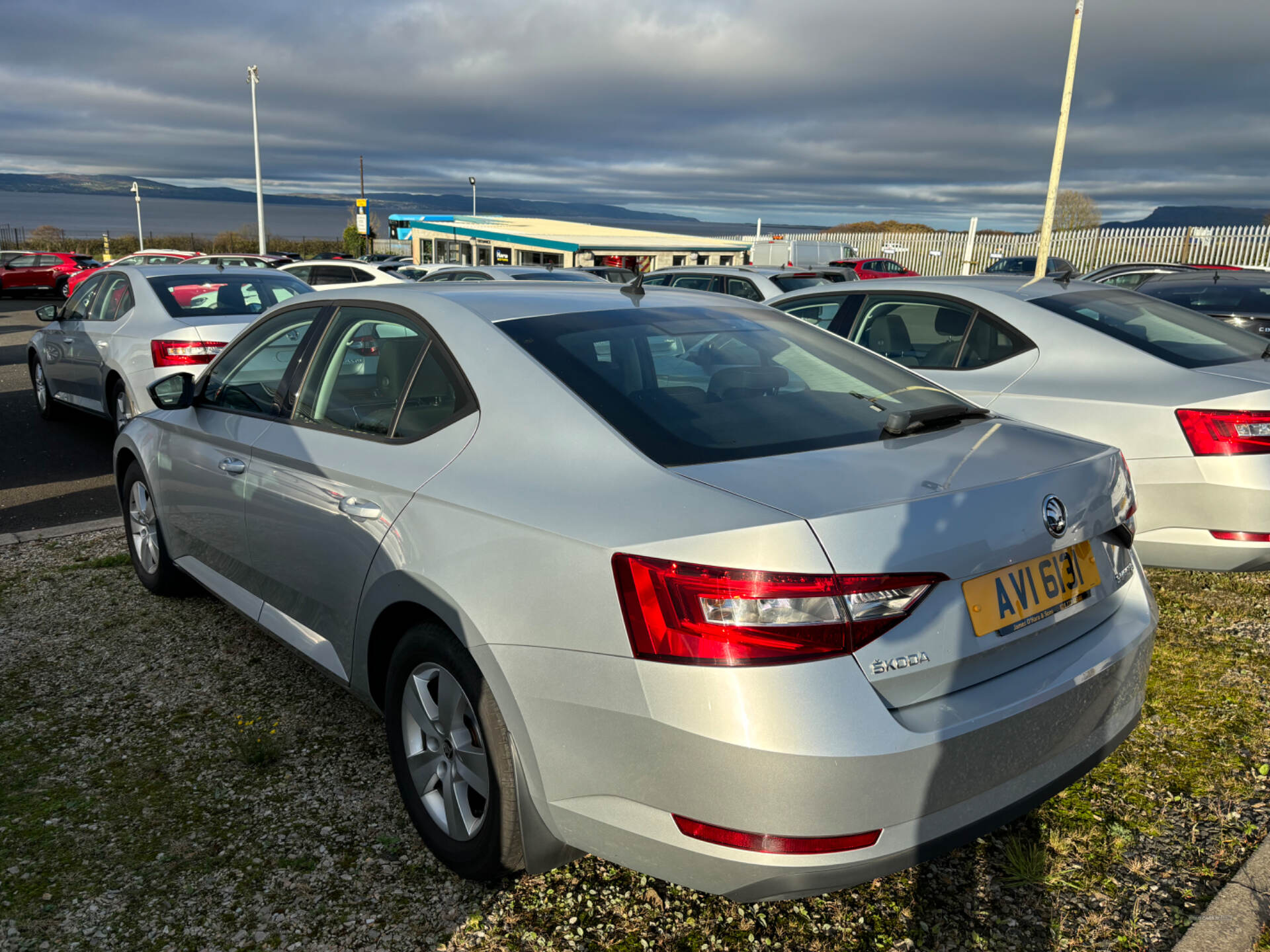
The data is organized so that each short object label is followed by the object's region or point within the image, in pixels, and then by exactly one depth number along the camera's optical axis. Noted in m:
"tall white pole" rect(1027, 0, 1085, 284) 18.70
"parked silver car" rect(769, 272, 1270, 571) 4.00
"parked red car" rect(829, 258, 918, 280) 31.39
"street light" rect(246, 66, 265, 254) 40.84
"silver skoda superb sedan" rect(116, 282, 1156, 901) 1.90
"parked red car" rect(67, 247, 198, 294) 27.33
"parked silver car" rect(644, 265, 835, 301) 12.27
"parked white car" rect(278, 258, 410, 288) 14.57
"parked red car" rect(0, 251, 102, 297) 33.22
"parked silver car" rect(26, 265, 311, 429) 7.77
